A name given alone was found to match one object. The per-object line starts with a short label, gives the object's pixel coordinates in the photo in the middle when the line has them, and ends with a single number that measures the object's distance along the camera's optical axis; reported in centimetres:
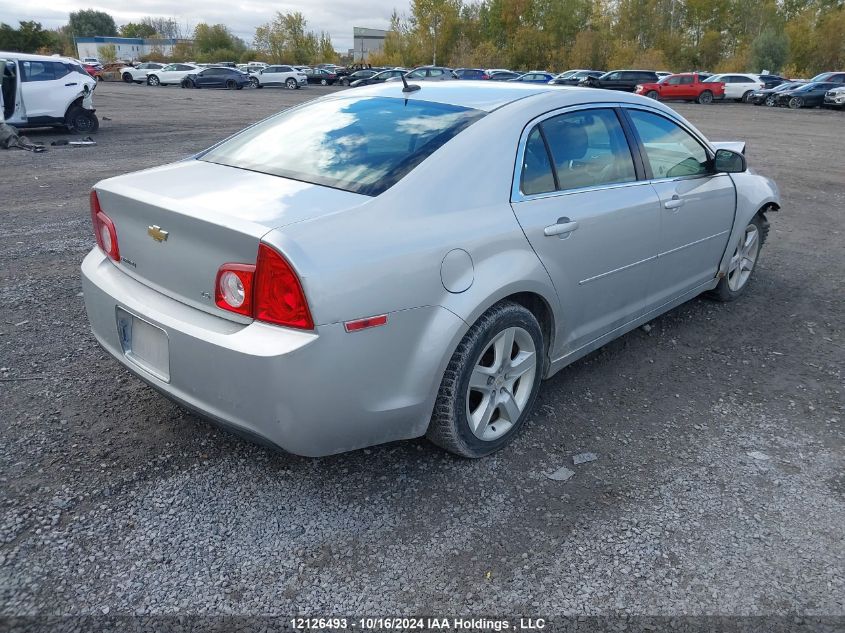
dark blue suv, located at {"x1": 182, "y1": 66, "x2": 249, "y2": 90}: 4288
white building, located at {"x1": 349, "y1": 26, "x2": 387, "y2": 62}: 11646
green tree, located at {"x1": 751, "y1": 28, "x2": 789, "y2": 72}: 5297
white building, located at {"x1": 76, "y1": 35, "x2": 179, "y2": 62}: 10094
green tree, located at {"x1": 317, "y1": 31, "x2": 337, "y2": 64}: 9221
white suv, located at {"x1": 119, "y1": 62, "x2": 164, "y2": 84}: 4631
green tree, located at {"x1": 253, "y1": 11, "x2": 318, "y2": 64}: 8614
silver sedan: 241
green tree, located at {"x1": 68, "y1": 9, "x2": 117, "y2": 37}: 12231
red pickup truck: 3503
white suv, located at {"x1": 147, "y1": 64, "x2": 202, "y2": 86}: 4458
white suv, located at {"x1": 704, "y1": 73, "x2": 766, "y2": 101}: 3609
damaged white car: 1355
